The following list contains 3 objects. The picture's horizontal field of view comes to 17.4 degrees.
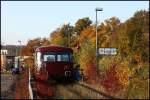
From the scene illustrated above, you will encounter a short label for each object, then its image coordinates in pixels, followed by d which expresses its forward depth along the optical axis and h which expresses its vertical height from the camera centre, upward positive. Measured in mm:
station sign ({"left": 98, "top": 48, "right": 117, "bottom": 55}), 49712 +291
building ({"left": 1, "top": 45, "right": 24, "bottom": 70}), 105525 +213
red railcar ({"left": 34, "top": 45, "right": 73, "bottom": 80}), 33562 -582
